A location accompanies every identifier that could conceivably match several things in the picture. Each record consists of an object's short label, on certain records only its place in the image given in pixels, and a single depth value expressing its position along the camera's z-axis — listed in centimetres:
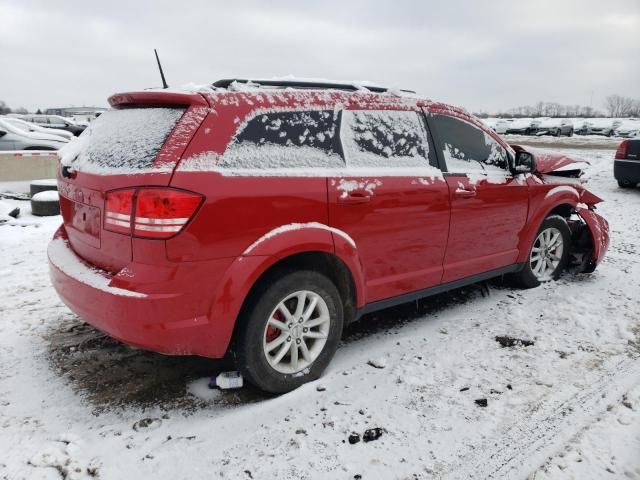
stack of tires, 738
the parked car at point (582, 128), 3867
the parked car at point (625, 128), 3515
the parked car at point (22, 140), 1161
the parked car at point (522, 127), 3841
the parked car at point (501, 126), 3996
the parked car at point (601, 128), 3661
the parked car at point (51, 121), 2257
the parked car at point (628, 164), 1072
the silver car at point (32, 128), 1373
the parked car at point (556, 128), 3588
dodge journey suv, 238
